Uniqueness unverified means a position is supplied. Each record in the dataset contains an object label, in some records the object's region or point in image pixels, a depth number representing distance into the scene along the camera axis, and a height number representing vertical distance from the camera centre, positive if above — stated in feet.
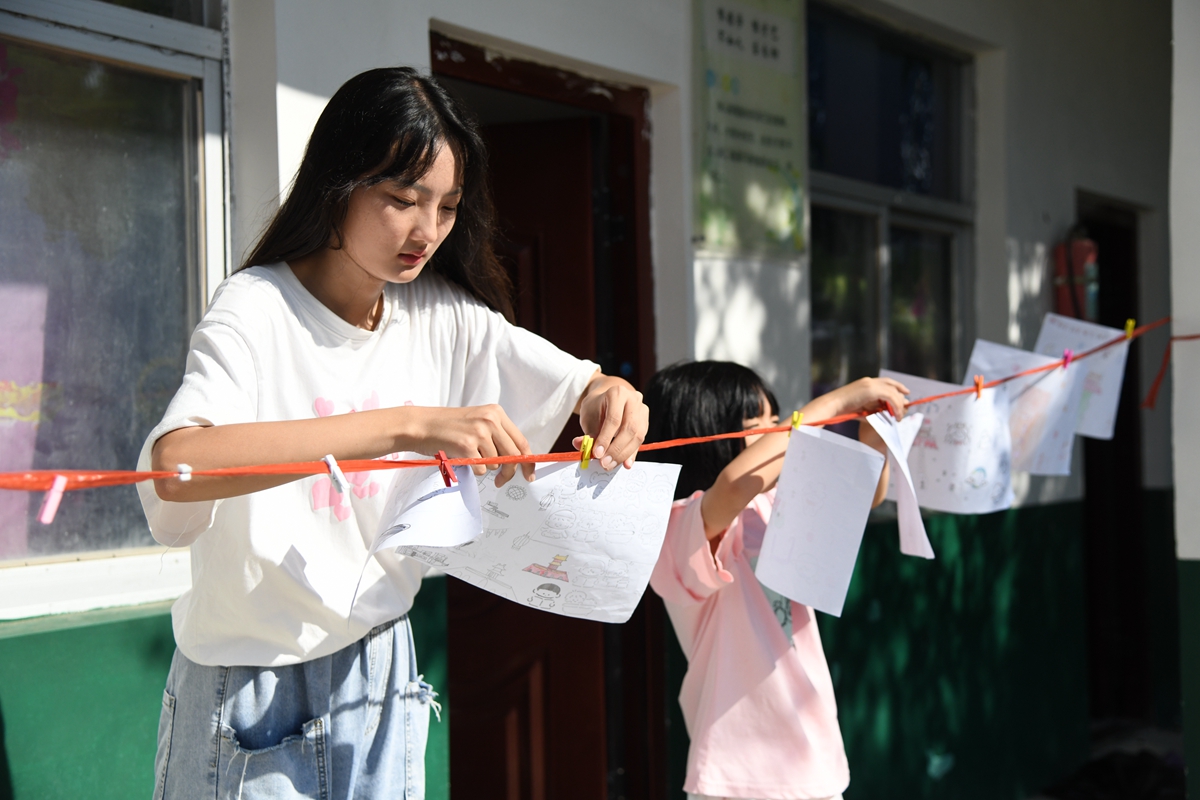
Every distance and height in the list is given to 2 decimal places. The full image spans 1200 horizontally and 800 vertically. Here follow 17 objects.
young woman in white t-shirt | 4.99 -0.44
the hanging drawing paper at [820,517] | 6.22 -0.68
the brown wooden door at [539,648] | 10.99 -2.54
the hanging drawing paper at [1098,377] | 9.10 +0.17
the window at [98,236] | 7.19 +1.23
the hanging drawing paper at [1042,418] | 8.70 -0.16
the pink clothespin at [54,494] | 3.54 -0.28
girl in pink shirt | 6.95 -1.50
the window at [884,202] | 13.24 +2.58
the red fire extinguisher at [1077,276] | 15.28 +1.74
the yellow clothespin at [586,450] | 5.05 -0.22
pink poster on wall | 7.12 +0.12
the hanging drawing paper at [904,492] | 6.61 -0.57
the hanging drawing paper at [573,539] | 5.20 -0.66
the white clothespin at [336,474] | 4.16 -0.26
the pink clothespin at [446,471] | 4.54 -0.28
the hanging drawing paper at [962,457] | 7.88 -0.42
